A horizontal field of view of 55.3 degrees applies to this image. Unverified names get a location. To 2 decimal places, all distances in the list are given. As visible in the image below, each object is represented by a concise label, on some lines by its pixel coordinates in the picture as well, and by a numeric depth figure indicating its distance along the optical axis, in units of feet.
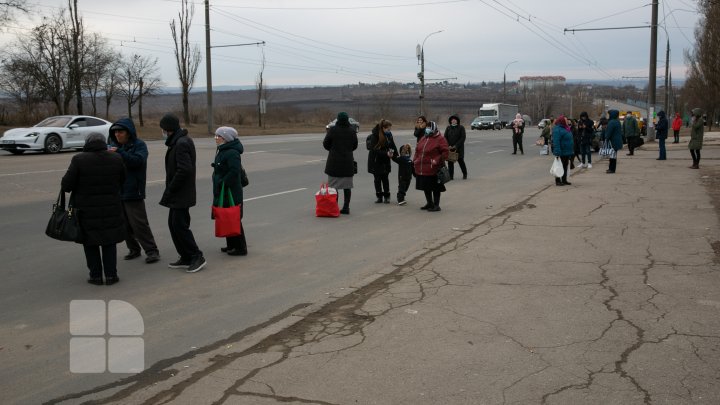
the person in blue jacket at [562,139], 52.06
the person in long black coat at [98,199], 22.67
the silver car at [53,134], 78.84
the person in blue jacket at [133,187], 25.77
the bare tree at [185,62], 181.47
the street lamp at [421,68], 175.42
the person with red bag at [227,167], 27.22
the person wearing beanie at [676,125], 125.70
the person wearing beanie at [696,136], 65.41
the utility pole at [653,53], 107.04
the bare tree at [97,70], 147.95
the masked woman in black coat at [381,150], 42.86
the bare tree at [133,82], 185.68
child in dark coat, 43.34
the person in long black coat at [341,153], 39.01
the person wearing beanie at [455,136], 56.24
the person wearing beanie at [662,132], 78.33
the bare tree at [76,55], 128.16
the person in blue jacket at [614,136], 62.64
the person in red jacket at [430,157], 39.50
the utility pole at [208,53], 132.26
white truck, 226.58
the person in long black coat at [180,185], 24.95
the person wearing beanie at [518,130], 92.24
